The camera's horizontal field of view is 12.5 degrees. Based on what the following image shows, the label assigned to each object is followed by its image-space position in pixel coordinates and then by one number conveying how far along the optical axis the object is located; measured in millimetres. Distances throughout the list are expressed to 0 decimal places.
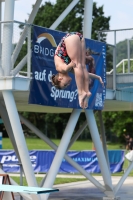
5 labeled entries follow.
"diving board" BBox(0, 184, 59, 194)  13730
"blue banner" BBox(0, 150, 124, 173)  34656
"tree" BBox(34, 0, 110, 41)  81894
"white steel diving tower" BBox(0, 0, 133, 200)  16172
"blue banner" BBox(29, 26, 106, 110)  16609
